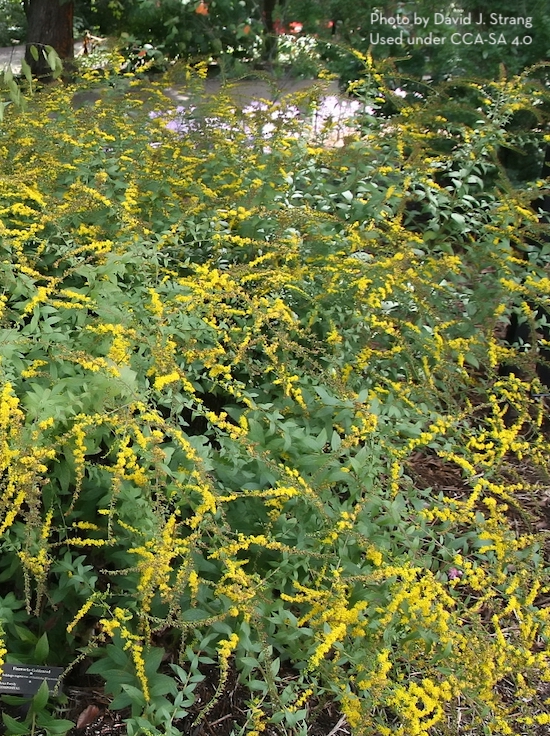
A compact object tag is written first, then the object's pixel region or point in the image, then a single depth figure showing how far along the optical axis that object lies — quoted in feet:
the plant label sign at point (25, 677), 5.79
